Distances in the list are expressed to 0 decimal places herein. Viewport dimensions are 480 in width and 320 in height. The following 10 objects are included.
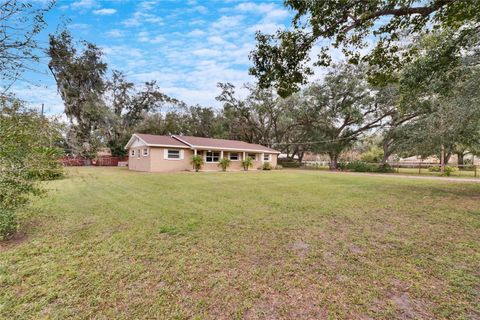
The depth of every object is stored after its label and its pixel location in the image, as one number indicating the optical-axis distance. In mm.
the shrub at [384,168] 23361
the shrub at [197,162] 19167
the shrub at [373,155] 43469
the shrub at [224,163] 20812
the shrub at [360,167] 24584
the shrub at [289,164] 32250
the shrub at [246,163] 22828
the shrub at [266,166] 24516
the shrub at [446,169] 19509
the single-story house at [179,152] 18344
